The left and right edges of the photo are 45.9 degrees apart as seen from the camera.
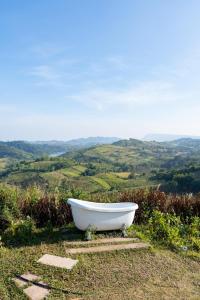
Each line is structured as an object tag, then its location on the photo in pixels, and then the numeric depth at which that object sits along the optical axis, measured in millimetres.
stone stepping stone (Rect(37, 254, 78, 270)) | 3031
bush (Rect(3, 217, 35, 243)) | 3833
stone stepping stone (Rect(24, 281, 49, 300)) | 2475
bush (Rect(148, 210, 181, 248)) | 3870
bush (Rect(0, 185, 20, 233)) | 4070
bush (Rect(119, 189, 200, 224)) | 4974
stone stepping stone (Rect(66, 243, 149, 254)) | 3411
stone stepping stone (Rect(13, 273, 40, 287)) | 2672
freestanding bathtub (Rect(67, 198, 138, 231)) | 3856
